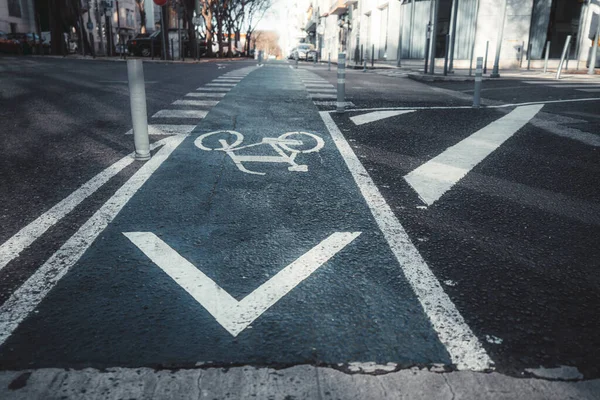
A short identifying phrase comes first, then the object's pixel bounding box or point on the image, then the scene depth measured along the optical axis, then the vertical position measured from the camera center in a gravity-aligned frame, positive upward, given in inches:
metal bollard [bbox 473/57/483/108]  371.6 -21.7
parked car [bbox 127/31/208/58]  1350.9 +8.6
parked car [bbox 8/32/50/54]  1374.3 +10.2
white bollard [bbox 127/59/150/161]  214.1 -25.9
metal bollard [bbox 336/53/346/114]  343.9 -21.2
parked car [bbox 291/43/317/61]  2023.9 +0.2
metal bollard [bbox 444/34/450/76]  668.1 -0.9
